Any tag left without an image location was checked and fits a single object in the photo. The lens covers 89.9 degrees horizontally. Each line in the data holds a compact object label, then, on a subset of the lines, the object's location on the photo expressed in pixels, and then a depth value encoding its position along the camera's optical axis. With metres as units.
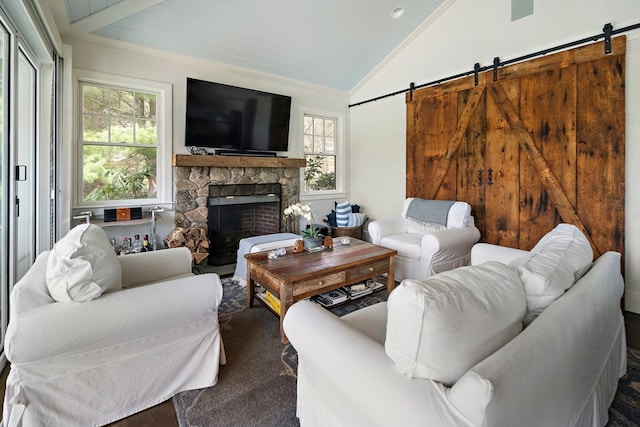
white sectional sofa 0.80
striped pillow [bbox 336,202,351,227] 4.84
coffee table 2.26
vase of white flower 2.97
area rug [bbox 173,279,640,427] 1.55
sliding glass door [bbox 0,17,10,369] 1.98
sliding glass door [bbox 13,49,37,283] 2.36
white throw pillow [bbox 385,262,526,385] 0.86
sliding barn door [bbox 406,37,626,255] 2.91
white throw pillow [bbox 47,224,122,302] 1.42
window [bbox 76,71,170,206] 3.44
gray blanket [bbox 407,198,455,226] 3.72
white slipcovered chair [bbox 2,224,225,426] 1.33
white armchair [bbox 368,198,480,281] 3.15
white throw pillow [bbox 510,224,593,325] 1.16
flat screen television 3.90
